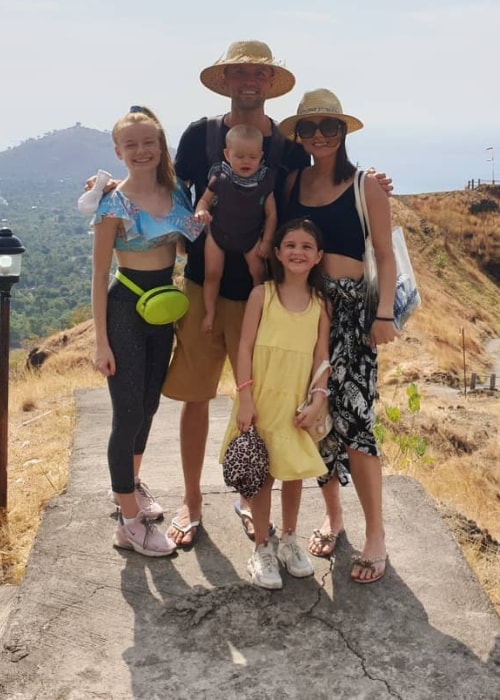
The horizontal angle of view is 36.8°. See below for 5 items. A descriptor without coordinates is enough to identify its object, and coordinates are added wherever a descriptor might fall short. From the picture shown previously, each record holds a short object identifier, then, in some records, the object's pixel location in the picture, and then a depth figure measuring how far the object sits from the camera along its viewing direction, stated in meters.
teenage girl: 2.98
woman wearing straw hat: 2.96
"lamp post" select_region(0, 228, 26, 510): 4.41
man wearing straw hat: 3.12
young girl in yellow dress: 2.92
